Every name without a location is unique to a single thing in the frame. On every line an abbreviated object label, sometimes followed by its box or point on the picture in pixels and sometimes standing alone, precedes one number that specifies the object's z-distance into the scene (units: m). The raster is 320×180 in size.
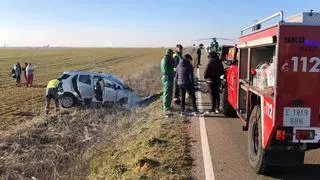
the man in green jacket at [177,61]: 10.18
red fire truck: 4.26
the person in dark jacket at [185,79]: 8.83
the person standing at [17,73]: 21.13
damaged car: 13.04
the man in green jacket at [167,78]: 9.18
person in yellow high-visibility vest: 12.76
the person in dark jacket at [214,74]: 8.87
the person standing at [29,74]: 20.24
